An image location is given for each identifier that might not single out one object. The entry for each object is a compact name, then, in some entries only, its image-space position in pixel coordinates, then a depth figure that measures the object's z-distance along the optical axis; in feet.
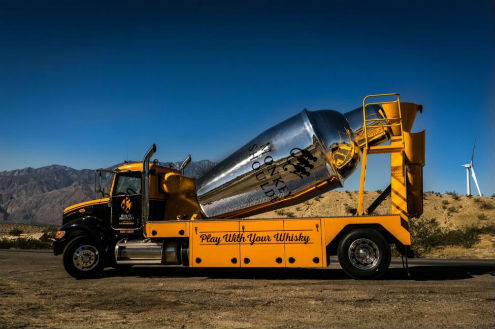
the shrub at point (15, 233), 156.04
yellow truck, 30.14
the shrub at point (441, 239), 64.65
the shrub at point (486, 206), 129.29
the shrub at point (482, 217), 121.19
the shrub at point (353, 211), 32.14
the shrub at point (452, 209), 131.85
